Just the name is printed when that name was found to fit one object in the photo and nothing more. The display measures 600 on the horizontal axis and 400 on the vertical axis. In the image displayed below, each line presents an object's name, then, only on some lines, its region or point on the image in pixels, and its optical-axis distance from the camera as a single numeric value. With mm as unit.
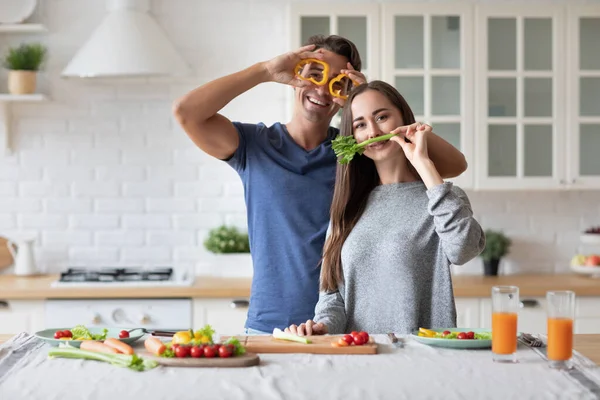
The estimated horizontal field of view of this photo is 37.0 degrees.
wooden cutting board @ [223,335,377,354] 2240
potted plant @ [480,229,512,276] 4812
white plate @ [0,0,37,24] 4805
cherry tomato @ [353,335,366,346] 2271
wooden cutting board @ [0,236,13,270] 4918
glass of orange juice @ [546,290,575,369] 2080
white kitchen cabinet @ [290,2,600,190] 4566
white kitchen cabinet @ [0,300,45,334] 4340
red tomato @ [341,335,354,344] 2275
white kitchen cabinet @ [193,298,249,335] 4367
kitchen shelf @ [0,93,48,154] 4875
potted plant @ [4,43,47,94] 4750
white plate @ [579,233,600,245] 4812
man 2938
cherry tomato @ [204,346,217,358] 2137
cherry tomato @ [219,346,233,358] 2137
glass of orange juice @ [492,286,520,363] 2121
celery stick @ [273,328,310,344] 2301
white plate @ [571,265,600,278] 4715
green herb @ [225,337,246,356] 2162
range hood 4492
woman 2457
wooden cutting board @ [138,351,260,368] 2111
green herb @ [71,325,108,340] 2352
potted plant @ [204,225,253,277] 4793
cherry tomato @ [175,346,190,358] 2143
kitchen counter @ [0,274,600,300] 4320
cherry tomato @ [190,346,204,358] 2139
